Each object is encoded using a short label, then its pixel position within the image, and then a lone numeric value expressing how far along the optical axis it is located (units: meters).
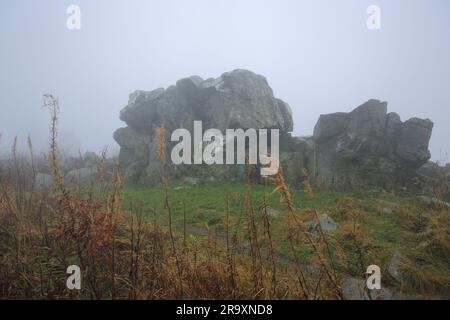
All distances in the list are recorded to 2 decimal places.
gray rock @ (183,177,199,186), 17.25
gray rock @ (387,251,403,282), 5.45
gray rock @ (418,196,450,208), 10.23
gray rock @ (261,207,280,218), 9.18
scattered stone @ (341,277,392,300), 4.20
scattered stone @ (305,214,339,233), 7.71
